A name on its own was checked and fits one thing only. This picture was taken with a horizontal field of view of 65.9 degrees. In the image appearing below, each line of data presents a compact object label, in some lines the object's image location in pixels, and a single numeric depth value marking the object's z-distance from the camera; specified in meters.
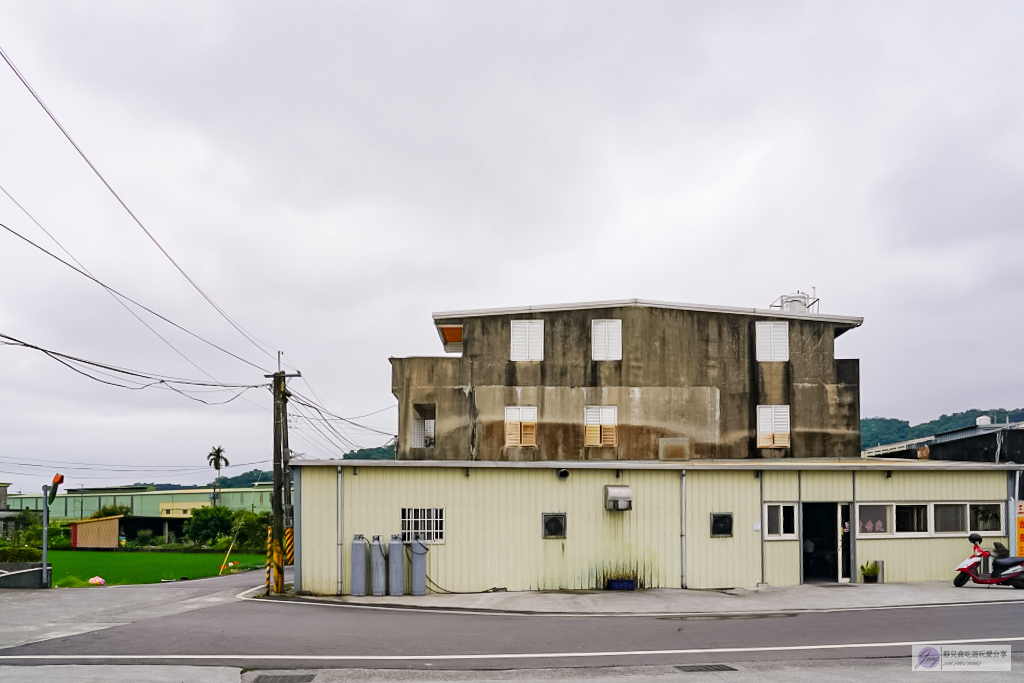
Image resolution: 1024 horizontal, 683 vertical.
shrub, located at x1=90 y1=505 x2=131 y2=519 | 78.47
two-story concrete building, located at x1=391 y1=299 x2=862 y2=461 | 34.03
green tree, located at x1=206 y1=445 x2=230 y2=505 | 132.73
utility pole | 21.61
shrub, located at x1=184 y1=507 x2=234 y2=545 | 70.38
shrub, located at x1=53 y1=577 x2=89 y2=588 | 29.09
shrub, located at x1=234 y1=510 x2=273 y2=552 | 62.59
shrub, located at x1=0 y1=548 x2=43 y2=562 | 35.57
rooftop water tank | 36.81
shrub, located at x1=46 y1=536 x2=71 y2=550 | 68.94
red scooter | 20.64
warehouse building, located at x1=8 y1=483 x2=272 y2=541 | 94.31
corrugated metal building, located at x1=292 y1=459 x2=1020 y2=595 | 21.12
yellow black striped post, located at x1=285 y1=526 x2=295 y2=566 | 31.67
